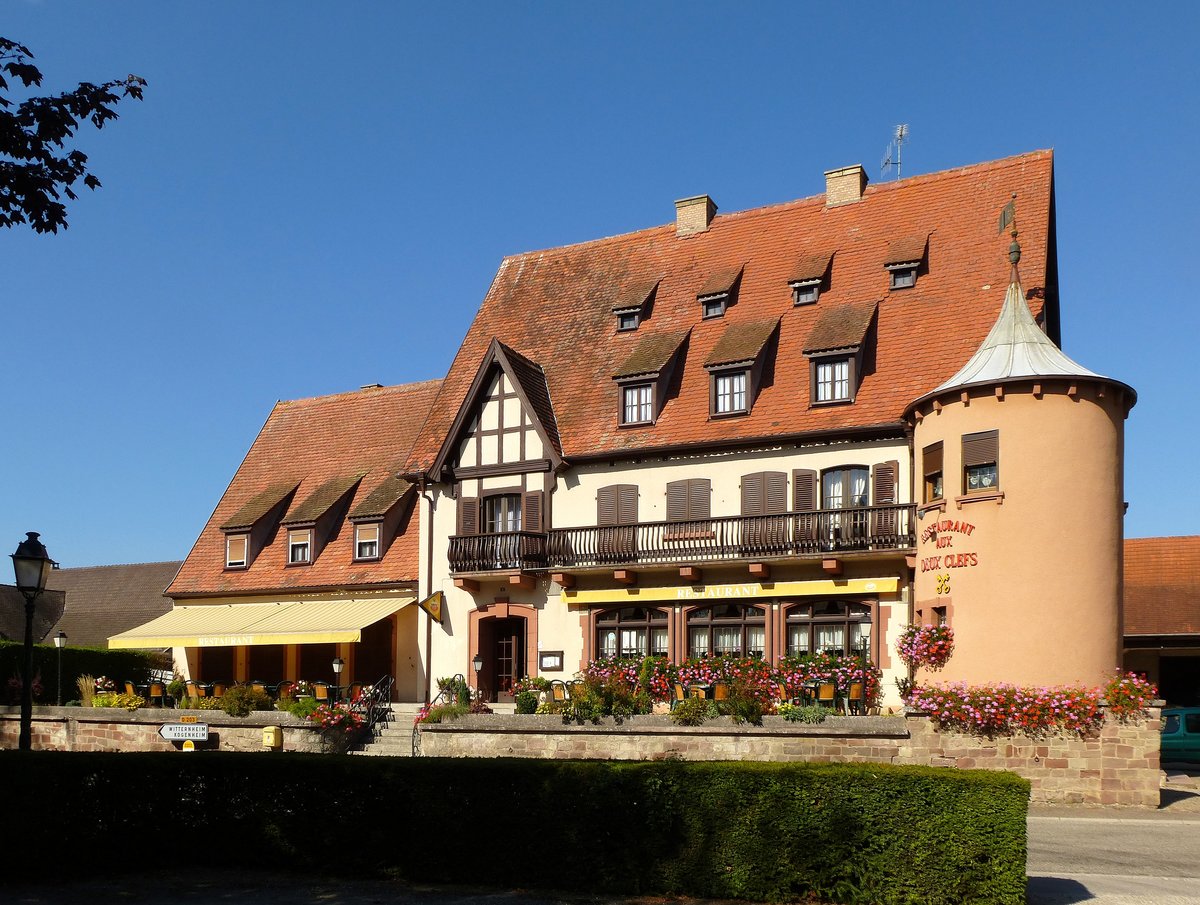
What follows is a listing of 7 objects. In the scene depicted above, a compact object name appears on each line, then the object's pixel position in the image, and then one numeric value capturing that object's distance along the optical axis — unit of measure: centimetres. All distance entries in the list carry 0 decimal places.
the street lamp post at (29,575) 1677
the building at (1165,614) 3438
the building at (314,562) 3325
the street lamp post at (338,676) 3012
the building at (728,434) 2734
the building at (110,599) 5184
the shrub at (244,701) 2880
